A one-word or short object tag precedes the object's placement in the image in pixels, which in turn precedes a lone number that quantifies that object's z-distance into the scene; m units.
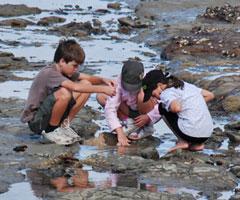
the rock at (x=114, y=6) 26.35
